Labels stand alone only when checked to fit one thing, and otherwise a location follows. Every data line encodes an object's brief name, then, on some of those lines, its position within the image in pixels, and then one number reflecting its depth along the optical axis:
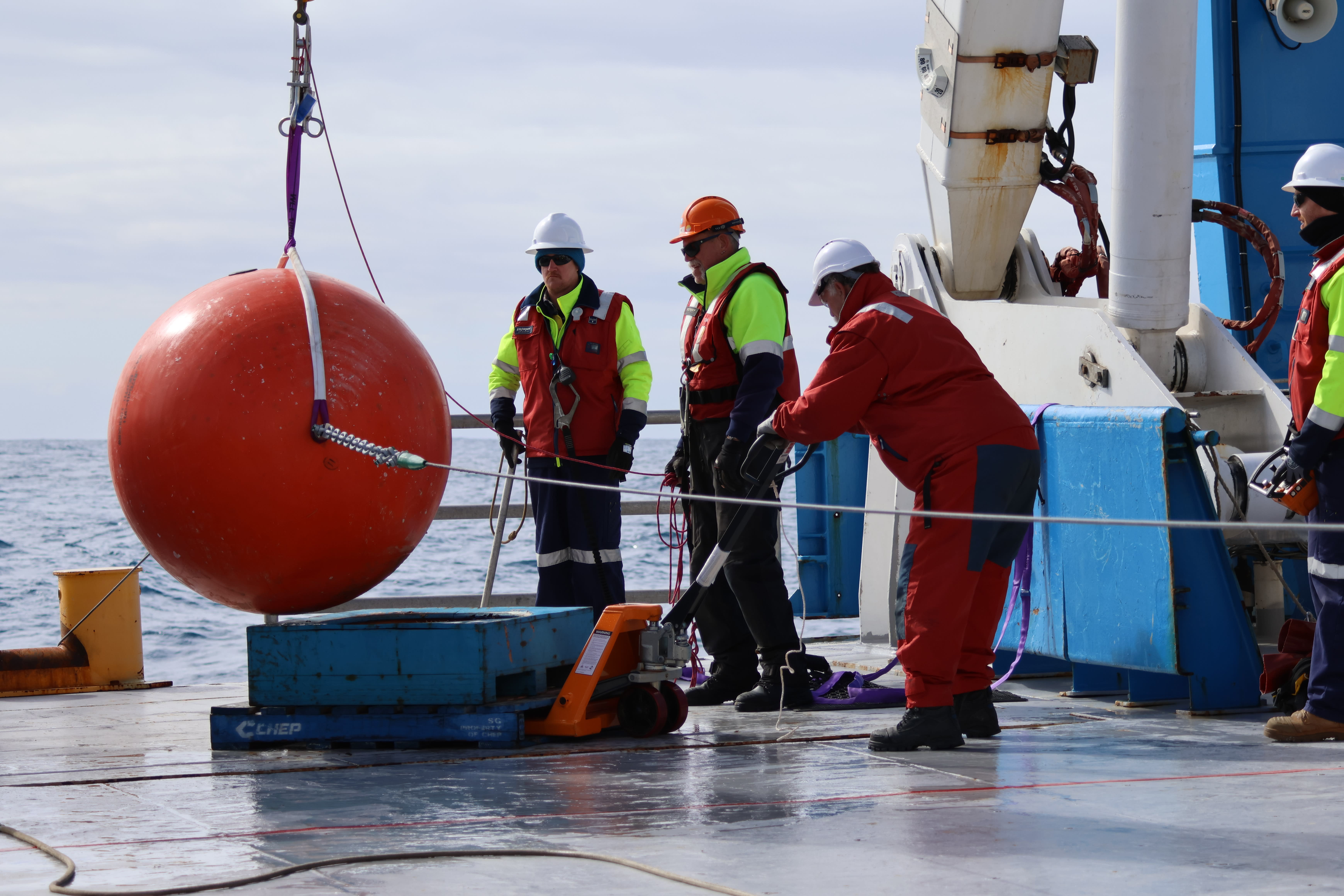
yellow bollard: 14.79
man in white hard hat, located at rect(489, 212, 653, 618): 12.93
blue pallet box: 9.88
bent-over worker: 9.51
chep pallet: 9.84
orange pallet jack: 10.18
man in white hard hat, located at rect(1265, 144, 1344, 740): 9.41
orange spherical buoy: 9.34
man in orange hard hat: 11.51
